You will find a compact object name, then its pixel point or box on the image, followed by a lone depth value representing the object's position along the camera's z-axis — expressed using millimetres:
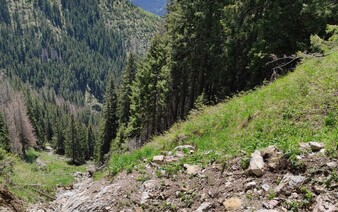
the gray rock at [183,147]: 10555
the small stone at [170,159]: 9555
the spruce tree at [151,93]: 33656
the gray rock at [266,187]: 6420
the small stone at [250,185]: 6709
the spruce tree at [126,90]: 49969
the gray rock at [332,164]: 6039
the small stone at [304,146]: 6894
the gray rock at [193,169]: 8299
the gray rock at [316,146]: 6723
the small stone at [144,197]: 7943
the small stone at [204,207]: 6777
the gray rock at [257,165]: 6934
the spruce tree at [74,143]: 76188
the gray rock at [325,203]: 5283
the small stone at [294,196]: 5900
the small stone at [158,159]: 9841
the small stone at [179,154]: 9902
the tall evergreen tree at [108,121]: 57550
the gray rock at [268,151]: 7270
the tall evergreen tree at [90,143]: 91438
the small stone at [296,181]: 6113
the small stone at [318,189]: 5728
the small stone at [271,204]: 5945
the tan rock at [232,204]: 6375
